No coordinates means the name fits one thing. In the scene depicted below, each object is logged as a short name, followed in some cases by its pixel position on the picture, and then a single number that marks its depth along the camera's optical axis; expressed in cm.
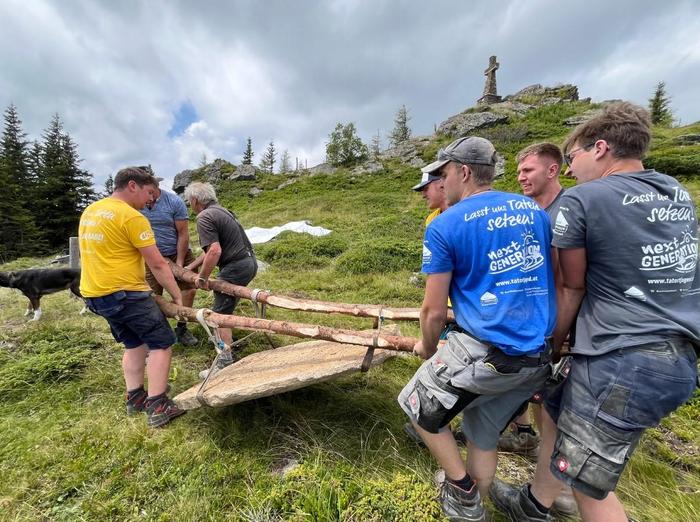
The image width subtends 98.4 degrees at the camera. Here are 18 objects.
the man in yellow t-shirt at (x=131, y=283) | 263
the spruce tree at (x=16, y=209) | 2170
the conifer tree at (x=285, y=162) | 5863
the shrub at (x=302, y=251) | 889
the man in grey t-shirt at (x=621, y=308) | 131
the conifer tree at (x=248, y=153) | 5019
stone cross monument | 3406
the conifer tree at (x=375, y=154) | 2897
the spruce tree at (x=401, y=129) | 4488
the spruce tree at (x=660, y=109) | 2662
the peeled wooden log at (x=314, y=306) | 313
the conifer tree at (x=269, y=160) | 5678
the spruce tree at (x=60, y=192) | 2480
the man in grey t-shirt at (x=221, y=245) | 362
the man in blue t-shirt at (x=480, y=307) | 150
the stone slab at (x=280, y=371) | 217
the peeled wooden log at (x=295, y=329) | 230
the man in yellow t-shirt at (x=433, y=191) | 264
